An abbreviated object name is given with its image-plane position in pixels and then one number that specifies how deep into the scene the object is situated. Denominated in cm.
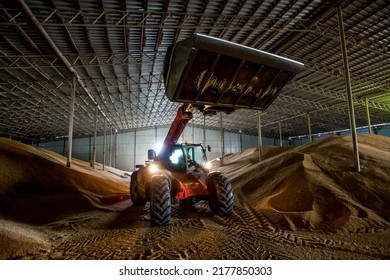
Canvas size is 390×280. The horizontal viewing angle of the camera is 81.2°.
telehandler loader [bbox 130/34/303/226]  457
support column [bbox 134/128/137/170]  3466
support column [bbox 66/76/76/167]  1350
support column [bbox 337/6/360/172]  737
